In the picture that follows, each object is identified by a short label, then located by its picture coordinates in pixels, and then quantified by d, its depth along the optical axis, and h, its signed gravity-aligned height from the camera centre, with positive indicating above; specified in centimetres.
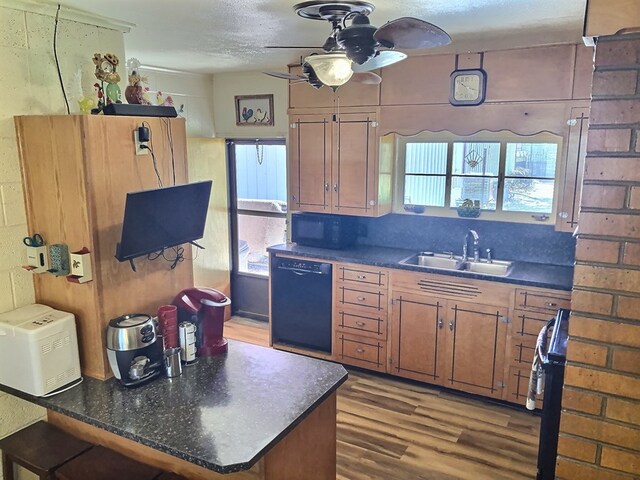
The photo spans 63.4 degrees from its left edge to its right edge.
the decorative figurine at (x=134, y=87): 251 +29
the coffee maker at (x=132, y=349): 225 -87
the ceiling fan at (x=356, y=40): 186 +41
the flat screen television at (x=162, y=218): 220 -32
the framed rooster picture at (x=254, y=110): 498 +36
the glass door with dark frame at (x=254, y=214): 523 -69
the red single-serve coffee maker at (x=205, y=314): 256 -82
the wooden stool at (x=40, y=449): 219 -132
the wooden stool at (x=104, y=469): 209 -130
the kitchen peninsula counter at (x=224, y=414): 189 -105
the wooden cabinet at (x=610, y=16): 143 +36
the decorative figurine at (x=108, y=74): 243 +34
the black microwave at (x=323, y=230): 439 -70
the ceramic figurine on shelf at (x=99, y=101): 239 +21
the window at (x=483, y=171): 387 -19
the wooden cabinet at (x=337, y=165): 412 -15
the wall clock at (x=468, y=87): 358 +42
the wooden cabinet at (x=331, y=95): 402 +41
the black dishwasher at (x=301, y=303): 429 -131
